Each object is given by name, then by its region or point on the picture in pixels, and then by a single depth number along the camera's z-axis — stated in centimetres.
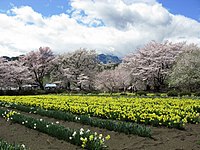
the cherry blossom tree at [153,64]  3922
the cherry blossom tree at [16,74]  4485
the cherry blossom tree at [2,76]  4363
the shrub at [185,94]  2400
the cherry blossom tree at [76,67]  5238
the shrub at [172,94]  2434
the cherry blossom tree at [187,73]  3061
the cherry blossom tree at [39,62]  5162
